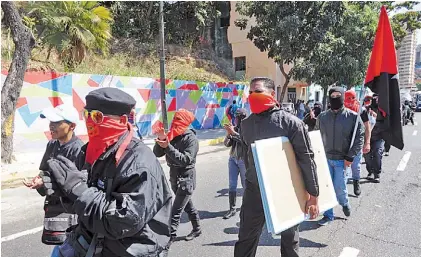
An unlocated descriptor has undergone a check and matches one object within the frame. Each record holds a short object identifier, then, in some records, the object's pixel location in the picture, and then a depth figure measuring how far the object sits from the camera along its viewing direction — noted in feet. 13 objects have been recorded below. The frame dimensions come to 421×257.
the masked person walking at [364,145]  18.39
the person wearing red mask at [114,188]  5.43
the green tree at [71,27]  35.35
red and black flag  12.14
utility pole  36.47
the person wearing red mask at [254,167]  9.06
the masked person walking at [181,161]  11.98
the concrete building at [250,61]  80.02
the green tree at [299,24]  42.22
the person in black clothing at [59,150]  8.27
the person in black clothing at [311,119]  23.46
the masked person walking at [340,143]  14.67
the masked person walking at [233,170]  15.11
